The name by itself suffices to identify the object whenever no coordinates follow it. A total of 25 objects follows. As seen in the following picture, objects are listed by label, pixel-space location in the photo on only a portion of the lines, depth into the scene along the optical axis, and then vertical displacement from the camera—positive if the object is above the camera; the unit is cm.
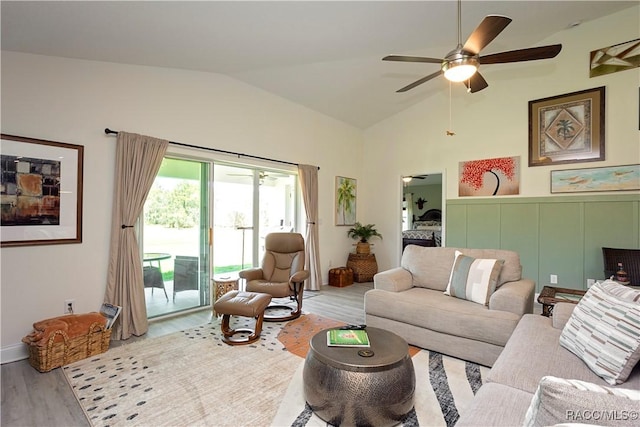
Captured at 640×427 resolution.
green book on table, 193 -81
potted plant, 611 -37
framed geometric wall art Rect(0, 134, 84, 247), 263 +21
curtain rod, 317 +89
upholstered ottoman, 296 -93
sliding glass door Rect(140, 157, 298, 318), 371 -17
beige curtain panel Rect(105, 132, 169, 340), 315 -28
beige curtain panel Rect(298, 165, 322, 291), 524 -12
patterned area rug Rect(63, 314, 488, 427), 189 -126
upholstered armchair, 371 -71
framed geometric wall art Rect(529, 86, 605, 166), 414 +129
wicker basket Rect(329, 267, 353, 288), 557 -113
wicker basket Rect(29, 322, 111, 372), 243 -113
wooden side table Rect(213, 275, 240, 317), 377 -89
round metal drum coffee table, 166 -96
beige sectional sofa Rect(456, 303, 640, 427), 78 -78
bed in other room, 718 -48
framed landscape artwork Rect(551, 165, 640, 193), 393 +53
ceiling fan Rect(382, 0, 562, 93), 212 +131
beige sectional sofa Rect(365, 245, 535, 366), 248 -81
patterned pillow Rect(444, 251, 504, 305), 279 -59
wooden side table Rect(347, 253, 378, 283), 594 -100
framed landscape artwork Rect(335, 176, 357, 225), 607 +33
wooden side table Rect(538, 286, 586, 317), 261 -73
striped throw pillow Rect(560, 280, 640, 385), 142 -59
